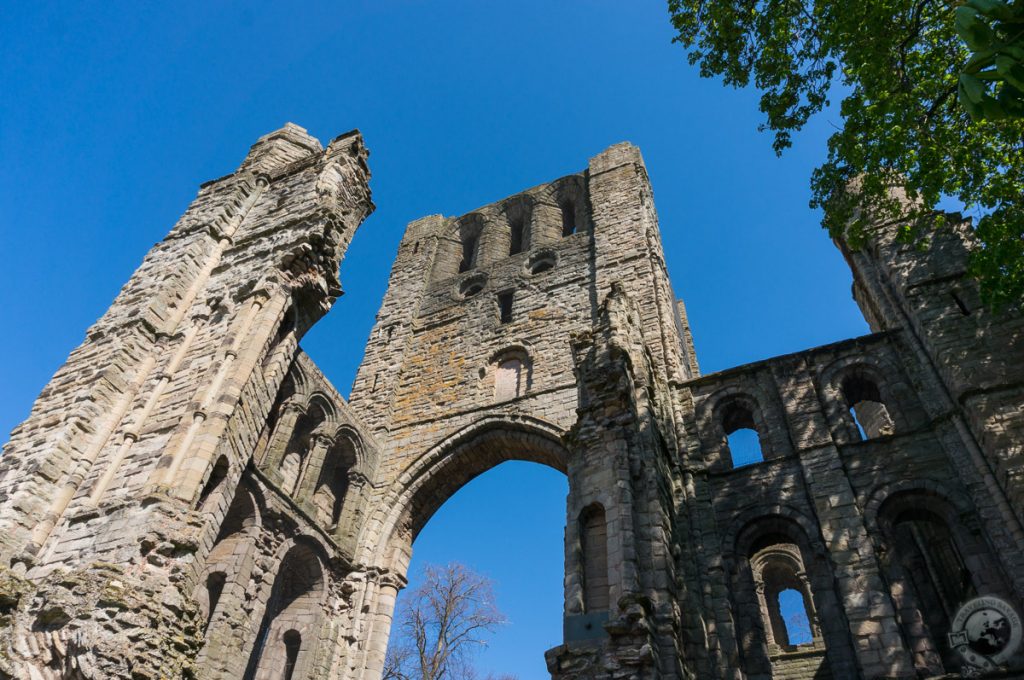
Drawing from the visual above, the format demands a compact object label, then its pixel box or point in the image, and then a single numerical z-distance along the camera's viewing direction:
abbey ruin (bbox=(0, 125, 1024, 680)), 6.89
